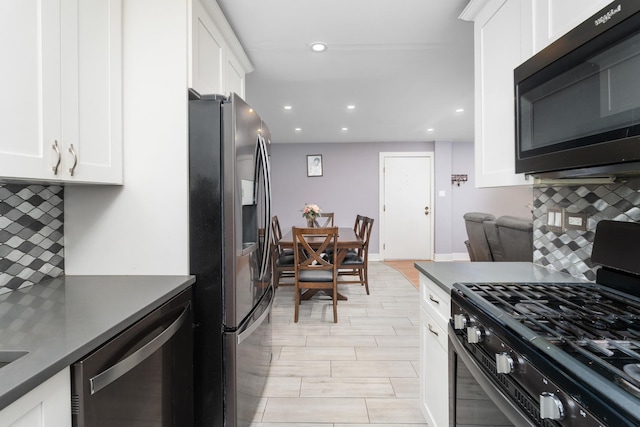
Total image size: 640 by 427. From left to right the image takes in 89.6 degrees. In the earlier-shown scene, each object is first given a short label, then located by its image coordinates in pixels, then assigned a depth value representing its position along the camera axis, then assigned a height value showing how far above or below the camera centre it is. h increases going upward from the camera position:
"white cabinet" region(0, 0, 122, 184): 0.96 +0.43
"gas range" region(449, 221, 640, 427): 0.58 -0.30
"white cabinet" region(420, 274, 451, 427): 1.38 -0.67
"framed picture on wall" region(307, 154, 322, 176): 6.57 +0.94
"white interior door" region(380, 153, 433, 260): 6.55 +0.09
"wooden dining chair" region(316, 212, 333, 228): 6.12 -0.20
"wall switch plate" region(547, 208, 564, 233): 1.54 -0.05
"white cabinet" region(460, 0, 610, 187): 1.20 +0.67
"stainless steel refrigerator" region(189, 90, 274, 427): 1.49 -0.19
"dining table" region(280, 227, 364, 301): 3.42 -0.35
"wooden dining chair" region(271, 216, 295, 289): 3.71 -0.58
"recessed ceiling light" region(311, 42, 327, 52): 2.39 +1.24
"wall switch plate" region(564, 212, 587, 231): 1.41 -0.05
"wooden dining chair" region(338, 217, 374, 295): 3.77 -0.60
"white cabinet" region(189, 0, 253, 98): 1.60 +0.95
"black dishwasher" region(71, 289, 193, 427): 0.82 -0.51
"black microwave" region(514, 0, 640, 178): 0.81 +0.34
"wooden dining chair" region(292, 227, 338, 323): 3.12 -0.59
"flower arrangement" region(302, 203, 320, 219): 4.25 +0.00
